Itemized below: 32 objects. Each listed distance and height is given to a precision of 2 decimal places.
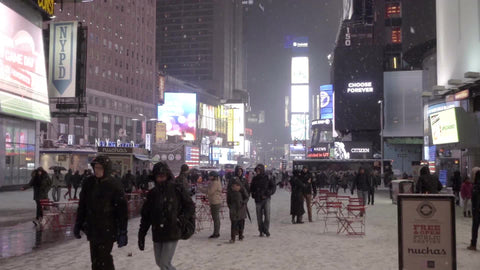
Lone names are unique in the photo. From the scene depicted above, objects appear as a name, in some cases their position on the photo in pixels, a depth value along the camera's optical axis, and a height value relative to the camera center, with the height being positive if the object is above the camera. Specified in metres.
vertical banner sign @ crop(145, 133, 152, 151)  77.29 +3.41
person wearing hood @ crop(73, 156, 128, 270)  5.61 -0.56
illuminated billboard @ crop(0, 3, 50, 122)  27.08 +5.30
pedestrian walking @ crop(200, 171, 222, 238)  12.20 -0.81
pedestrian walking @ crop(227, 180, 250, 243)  11.43 -0.94
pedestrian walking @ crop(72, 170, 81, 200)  27.56 -0.88
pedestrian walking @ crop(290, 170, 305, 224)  14.89 -0.97
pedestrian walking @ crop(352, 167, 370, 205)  19.27 -0.74
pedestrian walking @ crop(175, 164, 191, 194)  12.51 -0.27
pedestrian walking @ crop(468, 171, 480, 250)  9.83 -0.88
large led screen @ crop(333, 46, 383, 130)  64.31 +9.76
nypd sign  32.38 +6.36
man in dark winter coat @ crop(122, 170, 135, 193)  22.36 -0.79
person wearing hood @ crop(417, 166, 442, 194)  11.53 -0.44
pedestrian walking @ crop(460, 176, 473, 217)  16.73 -0.87
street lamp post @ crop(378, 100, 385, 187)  47.16 -0.82
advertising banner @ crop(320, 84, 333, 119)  91.06 +11.19
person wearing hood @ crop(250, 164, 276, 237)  12.38 -0.80
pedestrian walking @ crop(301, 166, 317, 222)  15.76 -0.80
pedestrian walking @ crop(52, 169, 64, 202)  21.59 -0.89
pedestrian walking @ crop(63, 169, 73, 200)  26.65 -0.85
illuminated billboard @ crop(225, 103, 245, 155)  142.62 +11.15
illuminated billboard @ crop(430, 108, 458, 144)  22.00 +1.69
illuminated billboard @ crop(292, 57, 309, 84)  194.38 +36.17
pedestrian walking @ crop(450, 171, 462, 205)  20.81 -0.75
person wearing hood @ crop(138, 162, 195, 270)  5.68 -0.56
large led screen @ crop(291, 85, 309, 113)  190.75 +25.59
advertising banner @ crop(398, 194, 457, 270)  6.29 -0.87
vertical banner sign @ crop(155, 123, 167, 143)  81.62 +5.00
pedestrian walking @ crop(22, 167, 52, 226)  14.47 -0.60
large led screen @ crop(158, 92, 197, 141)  104.06 +10.34
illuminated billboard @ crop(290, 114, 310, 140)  182.12 +13.59
